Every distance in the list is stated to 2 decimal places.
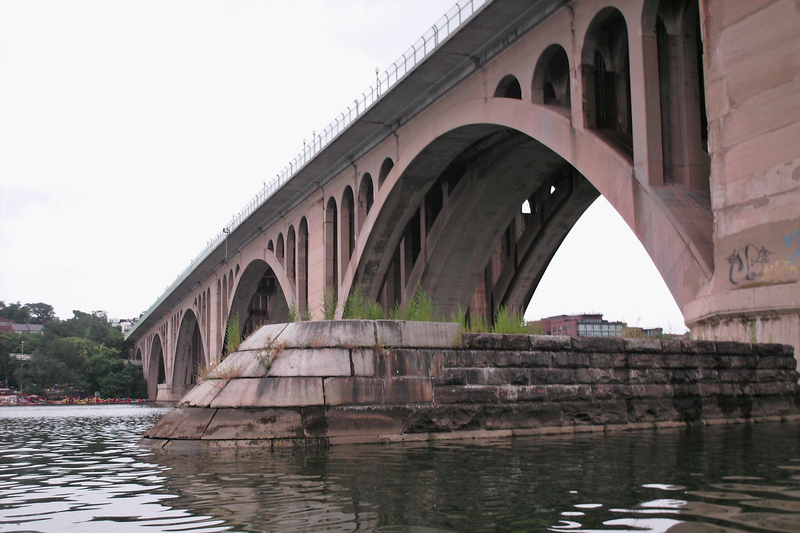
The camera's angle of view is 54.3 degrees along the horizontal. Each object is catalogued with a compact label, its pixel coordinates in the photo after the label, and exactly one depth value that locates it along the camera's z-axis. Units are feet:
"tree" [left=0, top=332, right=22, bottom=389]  402.31
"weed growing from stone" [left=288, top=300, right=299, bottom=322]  43.56
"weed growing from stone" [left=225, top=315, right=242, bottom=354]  40.22
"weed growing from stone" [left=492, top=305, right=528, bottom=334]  39.93
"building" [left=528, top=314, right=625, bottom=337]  391.65
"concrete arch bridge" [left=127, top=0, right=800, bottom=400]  44.32
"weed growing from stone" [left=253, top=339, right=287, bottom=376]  35.52
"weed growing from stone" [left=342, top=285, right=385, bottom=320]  39.17
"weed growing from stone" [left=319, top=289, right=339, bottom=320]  41.73
